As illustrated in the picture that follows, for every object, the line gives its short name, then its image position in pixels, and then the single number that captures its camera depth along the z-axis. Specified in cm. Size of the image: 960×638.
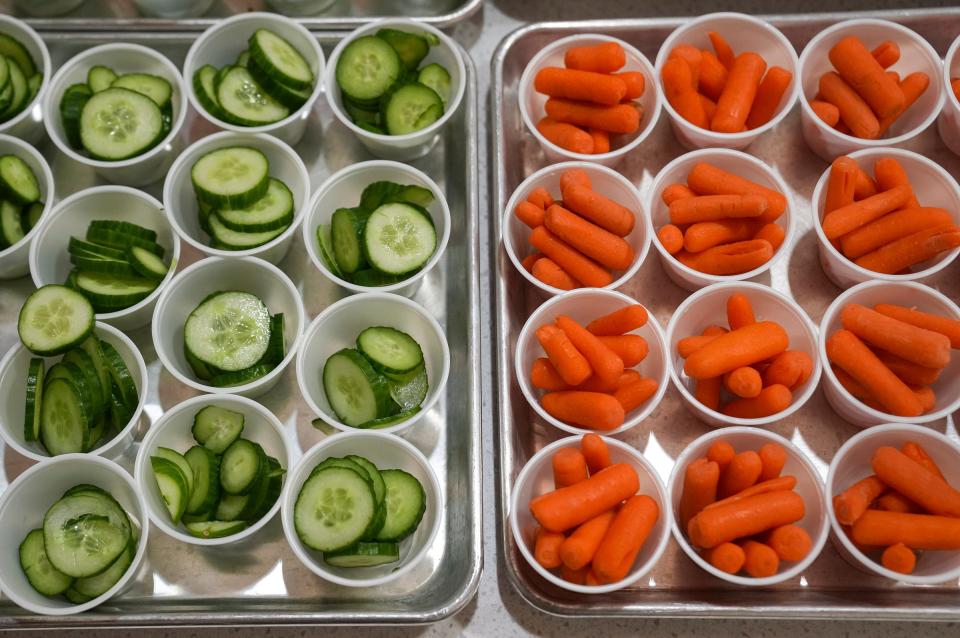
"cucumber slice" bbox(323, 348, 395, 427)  52
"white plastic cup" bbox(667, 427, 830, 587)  51
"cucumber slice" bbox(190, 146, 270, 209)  56
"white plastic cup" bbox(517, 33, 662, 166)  58
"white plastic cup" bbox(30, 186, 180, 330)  55
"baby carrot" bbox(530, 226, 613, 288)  55
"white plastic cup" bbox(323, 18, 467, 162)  58
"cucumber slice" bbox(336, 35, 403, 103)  59
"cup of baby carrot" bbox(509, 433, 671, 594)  49
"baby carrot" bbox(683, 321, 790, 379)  52
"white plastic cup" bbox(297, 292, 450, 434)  53
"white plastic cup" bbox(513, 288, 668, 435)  53
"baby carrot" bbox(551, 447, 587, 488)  51
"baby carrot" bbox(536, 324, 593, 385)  52
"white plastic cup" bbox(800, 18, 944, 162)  58
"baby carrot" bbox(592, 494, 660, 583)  49
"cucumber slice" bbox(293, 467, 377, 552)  49
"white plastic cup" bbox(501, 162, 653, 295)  56
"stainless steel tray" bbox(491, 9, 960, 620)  51
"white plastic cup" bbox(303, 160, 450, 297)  55
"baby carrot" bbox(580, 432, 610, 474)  51
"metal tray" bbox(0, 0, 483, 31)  62
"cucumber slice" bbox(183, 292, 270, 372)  54
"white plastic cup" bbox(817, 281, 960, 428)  53
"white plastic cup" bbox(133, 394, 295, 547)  50
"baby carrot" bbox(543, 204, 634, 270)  55
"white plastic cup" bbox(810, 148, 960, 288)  56
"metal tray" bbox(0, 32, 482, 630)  51
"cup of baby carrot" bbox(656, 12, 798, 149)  58
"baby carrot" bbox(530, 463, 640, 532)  50
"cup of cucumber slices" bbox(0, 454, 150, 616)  50
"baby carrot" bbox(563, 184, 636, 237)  55
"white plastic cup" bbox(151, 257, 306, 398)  53
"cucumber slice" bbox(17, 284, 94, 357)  53
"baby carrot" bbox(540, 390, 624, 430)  51
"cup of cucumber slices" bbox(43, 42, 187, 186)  58
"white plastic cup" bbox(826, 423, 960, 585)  50
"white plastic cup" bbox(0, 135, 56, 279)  56
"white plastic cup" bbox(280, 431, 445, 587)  50
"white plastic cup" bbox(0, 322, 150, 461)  52
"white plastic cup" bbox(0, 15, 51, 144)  59
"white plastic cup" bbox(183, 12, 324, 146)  59
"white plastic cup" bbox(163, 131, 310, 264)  56
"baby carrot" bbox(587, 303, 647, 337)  53
